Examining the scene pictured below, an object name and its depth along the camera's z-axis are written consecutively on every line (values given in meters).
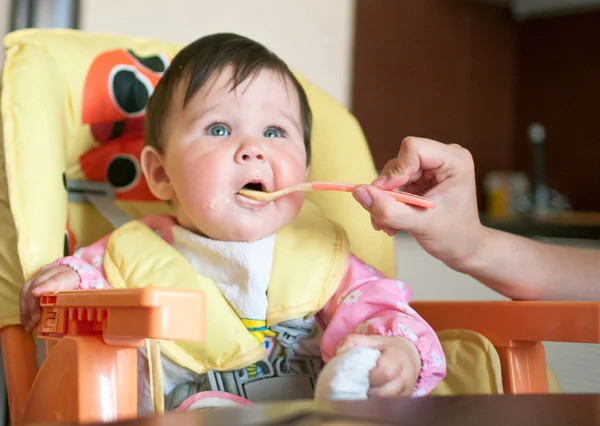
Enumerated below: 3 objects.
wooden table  0.43
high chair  0.62
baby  0.85
